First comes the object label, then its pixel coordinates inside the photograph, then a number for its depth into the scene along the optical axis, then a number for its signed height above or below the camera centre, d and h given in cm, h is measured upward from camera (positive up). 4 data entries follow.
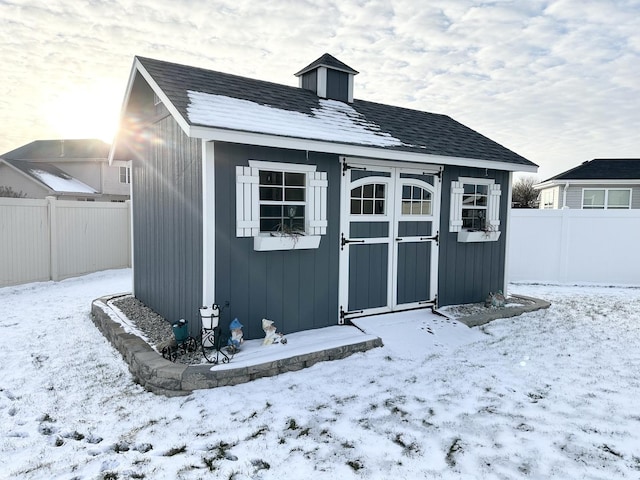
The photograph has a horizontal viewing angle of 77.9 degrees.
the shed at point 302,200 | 414 +17
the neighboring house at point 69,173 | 1866 +190
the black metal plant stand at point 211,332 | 391 -121
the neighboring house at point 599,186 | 1535 +122
